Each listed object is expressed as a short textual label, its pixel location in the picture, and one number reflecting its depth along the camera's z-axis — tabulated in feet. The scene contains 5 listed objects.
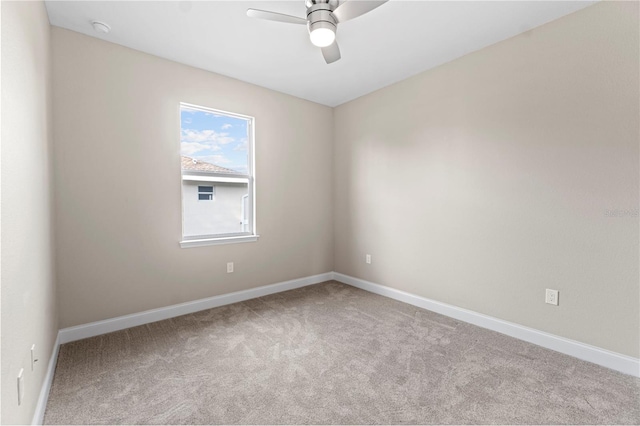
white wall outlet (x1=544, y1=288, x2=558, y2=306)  7.69
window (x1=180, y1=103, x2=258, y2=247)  10.39
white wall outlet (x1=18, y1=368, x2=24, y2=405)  4.12
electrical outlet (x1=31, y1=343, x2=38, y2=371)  4.87
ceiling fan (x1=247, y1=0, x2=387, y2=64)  6.08
